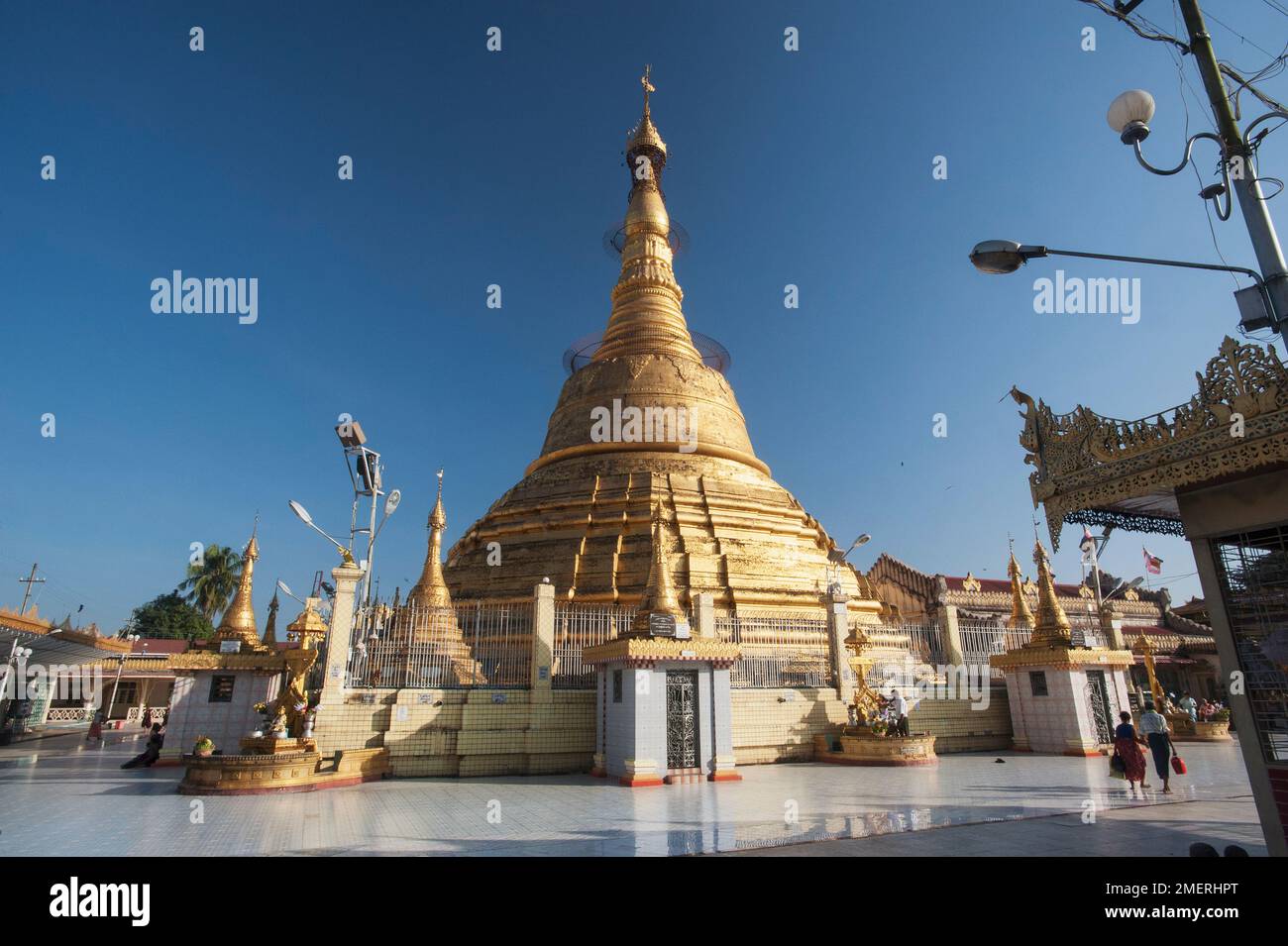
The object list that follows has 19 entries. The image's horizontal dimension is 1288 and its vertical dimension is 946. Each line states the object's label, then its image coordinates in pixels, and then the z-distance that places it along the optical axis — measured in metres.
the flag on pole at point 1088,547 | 26.66
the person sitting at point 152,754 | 16.08
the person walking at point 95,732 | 24.62
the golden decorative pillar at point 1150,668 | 21.40
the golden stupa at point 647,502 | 22.25
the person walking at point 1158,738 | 10.66
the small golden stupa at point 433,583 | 20.16
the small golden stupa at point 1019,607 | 22.05
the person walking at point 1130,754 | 10.65
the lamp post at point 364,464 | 18.64
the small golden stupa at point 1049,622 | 18.33
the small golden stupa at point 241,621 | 18.12
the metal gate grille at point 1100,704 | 17.91
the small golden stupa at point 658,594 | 14.93
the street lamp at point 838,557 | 24.03
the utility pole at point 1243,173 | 4.84
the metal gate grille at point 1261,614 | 5.59
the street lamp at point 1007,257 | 5.32
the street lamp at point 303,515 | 16.78
